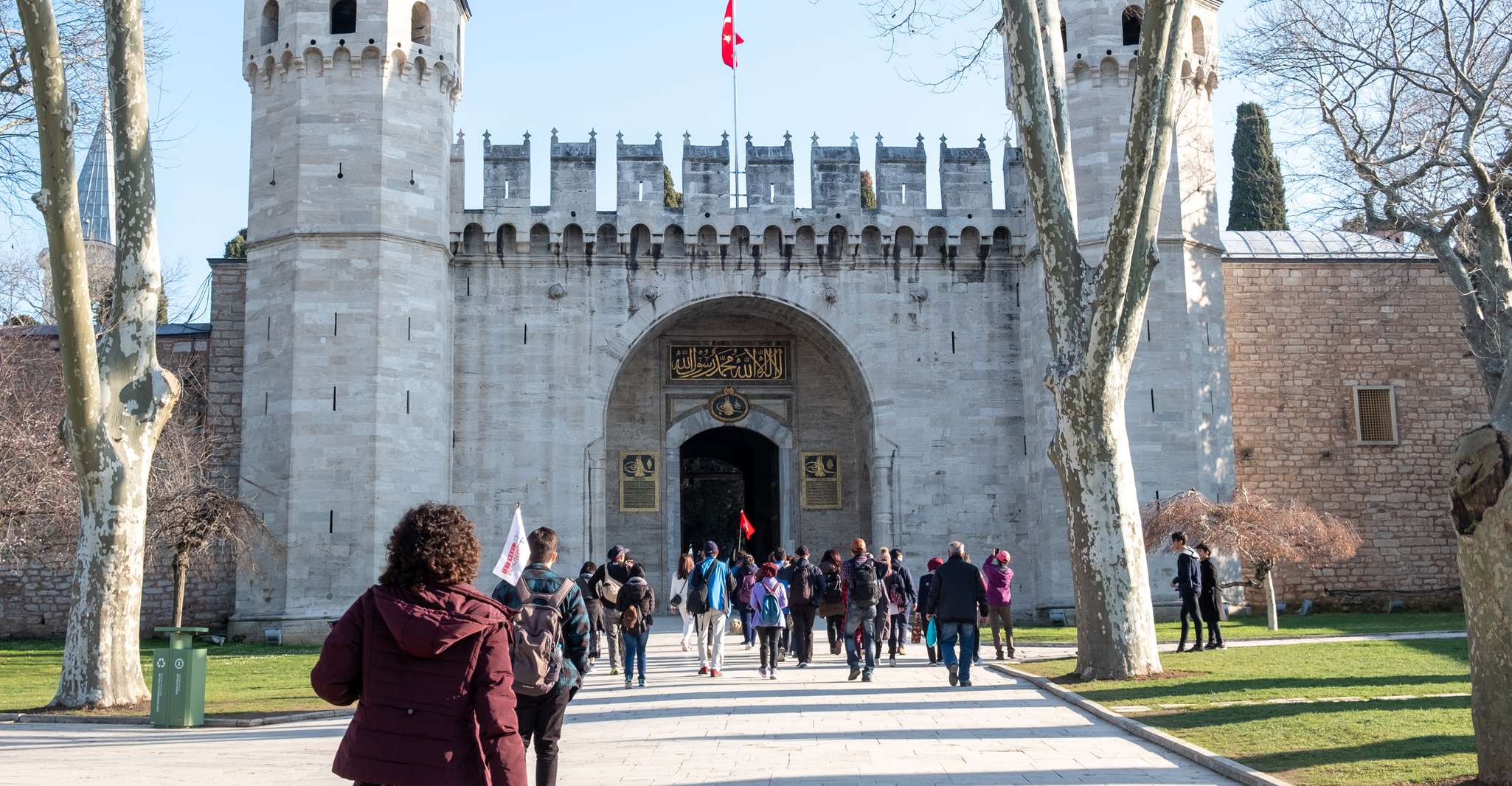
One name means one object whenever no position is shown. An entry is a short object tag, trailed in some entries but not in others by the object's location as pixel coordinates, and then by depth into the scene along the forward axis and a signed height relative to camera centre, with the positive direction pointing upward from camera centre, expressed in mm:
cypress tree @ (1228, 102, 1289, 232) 31547 +8581
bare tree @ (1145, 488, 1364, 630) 18109 +229
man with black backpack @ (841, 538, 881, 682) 12578 -490
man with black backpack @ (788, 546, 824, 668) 14039 -457
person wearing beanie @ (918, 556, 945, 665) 15223 -555
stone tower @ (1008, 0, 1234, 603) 20109 +4339
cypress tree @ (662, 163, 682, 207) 28453 +8083
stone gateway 19547 +3632
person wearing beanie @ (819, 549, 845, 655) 13961 -367
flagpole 22172 +6608
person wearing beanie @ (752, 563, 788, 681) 13055 -620
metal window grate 22391 +2120
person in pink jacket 14641 -345
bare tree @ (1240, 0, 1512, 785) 15977 +4971
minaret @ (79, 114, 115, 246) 53344 +15263
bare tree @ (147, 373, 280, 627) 17922 +678
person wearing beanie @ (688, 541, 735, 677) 13516 -437
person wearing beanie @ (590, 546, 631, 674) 11844 -254
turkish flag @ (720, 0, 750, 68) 23172 +8788
